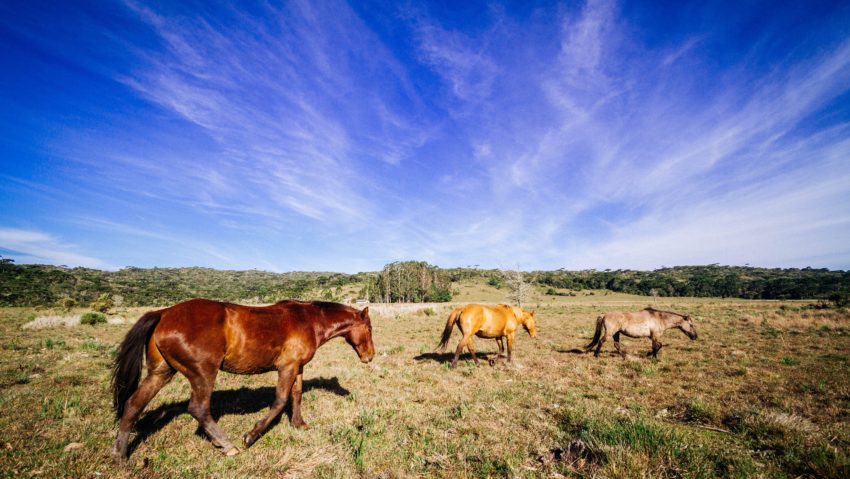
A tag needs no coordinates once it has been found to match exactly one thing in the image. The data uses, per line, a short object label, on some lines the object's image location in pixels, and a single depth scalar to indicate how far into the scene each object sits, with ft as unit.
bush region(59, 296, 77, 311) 116.24
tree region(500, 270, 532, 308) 176.76
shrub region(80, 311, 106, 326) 75.87
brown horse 15.08
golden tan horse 35.35
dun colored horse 40.81
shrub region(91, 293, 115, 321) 106.01
